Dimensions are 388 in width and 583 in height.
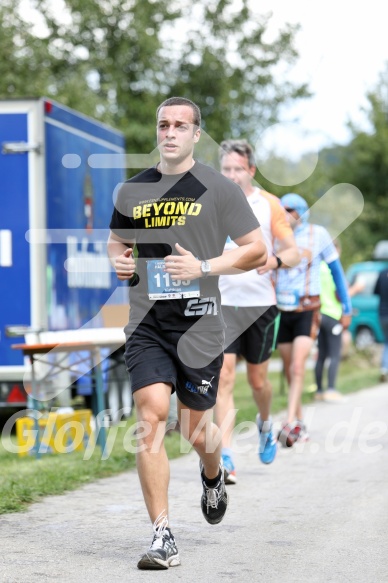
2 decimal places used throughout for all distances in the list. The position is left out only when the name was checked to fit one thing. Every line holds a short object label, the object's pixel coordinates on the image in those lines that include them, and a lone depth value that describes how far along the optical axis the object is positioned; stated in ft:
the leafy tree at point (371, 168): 143.33
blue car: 95.04
